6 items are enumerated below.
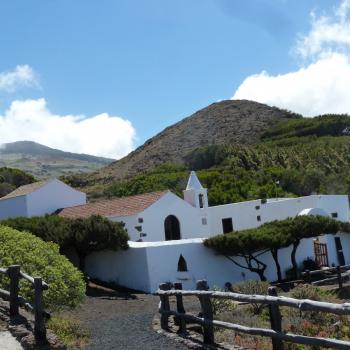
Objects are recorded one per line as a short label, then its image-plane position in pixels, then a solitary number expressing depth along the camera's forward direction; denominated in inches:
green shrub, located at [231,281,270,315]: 646.5
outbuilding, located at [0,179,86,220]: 1210.6
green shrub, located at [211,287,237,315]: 525.9
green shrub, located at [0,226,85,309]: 441.1
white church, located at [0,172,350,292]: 911.0
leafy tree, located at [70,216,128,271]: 887.1
